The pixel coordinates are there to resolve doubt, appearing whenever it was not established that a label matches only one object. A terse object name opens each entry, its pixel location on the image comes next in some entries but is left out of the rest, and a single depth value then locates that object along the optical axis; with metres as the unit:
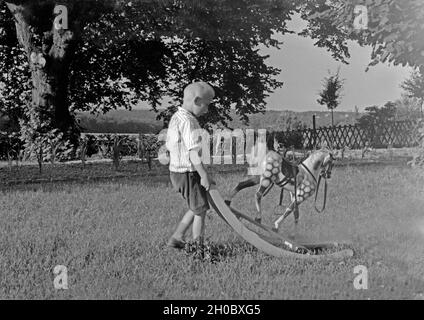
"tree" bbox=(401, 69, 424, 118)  8.77
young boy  5.63
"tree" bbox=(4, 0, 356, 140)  12.44
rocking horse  6.21
